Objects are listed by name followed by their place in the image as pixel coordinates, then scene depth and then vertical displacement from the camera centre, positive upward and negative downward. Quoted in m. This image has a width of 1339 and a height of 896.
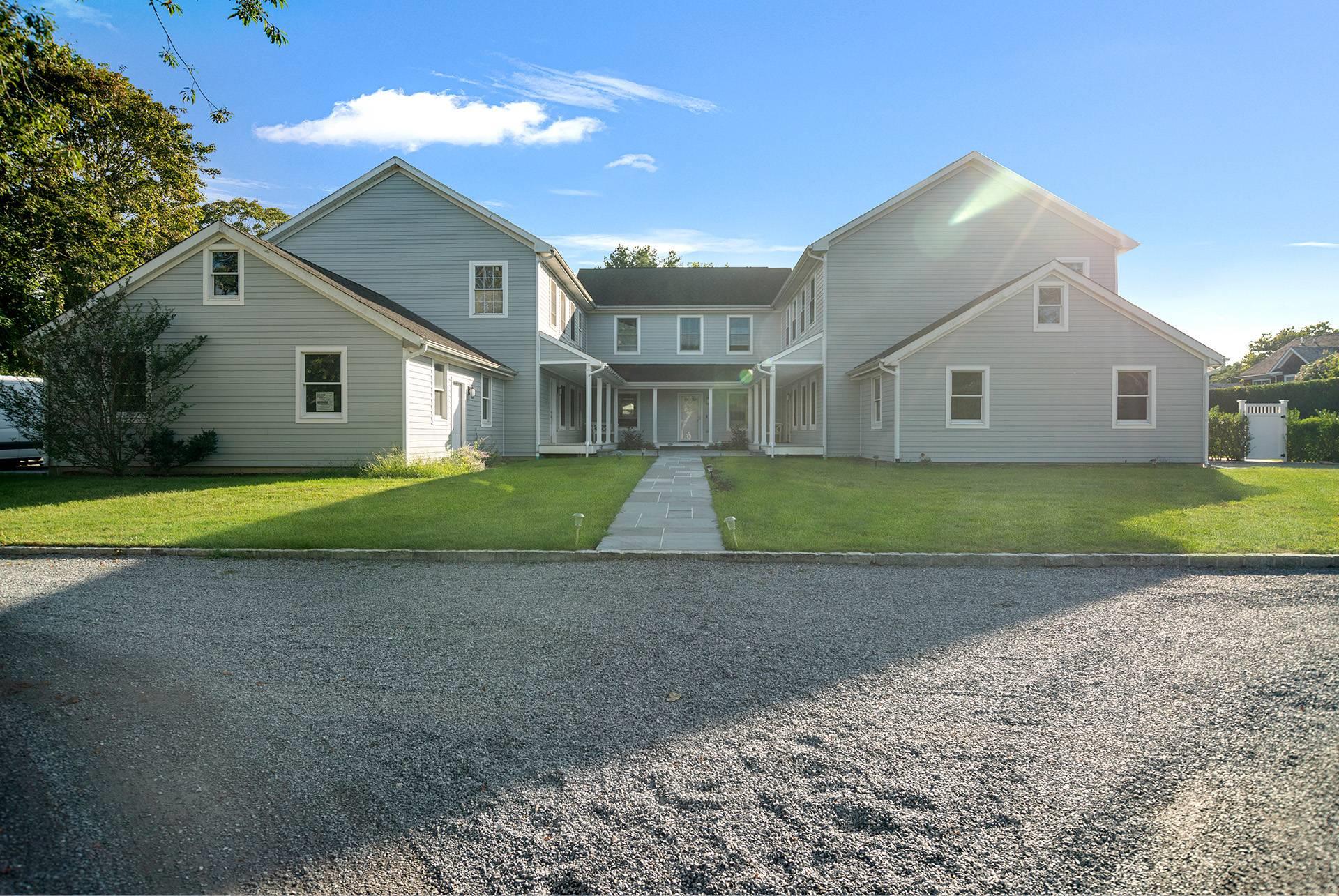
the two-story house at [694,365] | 15.88 +2.49
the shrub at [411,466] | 14.98 -0.70
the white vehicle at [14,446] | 18.48 -0.27
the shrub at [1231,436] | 22.33 +0.00
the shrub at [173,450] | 15.16 -0.31
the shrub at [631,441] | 28.55 -0.24
